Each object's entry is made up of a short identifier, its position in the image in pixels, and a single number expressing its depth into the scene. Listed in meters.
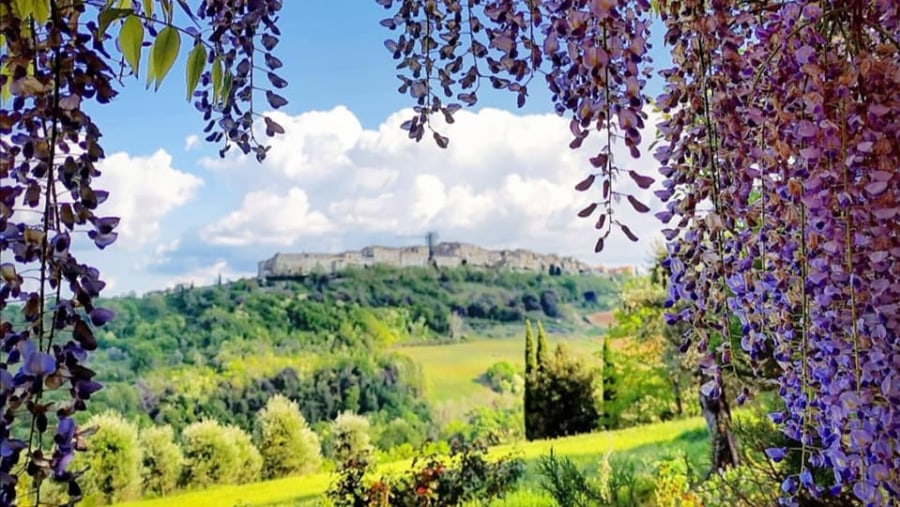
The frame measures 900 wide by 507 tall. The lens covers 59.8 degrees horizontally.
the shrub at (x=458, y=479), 2.76
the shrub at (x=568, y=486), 2.19
